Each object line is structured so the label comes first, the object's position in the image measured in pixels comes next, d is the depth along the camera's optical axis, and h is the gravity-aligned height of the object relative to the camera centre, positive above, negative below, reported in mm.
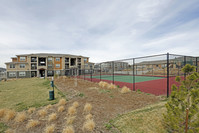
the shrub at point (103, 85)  11222 -2266
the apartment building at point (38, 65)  32562 +474
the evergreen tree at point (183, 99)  2582 -1022
